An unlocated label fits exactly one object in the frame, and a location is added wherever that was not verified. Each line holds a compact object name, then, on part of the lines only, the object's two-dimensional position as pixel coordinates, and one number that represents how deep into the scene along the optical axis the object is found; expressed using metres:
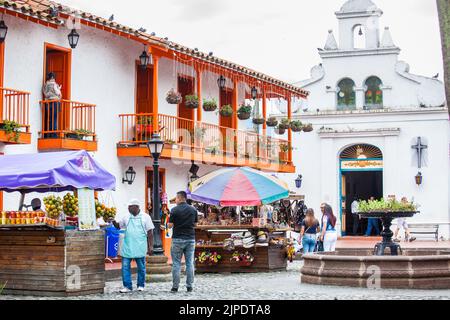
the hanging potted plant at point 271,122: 29.58
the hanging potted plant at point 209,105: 25.08
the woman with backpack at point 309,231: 20.38
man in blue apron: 14.62
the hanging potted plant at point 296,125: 30.67
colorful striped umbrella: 19.98
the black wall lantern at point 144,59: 23.70
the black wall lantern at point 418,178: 35.50
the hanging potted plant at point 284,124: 30.27
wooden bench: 34.66
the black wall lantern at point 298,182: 37.53
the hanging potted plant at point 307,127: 31.25
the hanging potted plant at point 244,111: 27.55
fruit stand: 13.95
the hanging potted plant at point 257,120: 28.56
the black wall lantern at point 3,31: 18.77
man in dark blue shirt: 14.63
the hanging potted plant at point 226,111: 26.12
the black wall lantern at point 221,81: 28.59
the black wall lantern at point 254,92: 29.44
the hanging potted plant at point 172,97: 23.41
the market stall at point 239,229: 19.61
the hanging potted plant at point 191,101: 23.94
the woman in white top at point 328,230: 19.89
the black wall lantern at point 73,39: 20.95
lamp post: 17.44
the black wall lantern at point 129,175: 23.55
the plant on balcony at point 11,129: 18.59
